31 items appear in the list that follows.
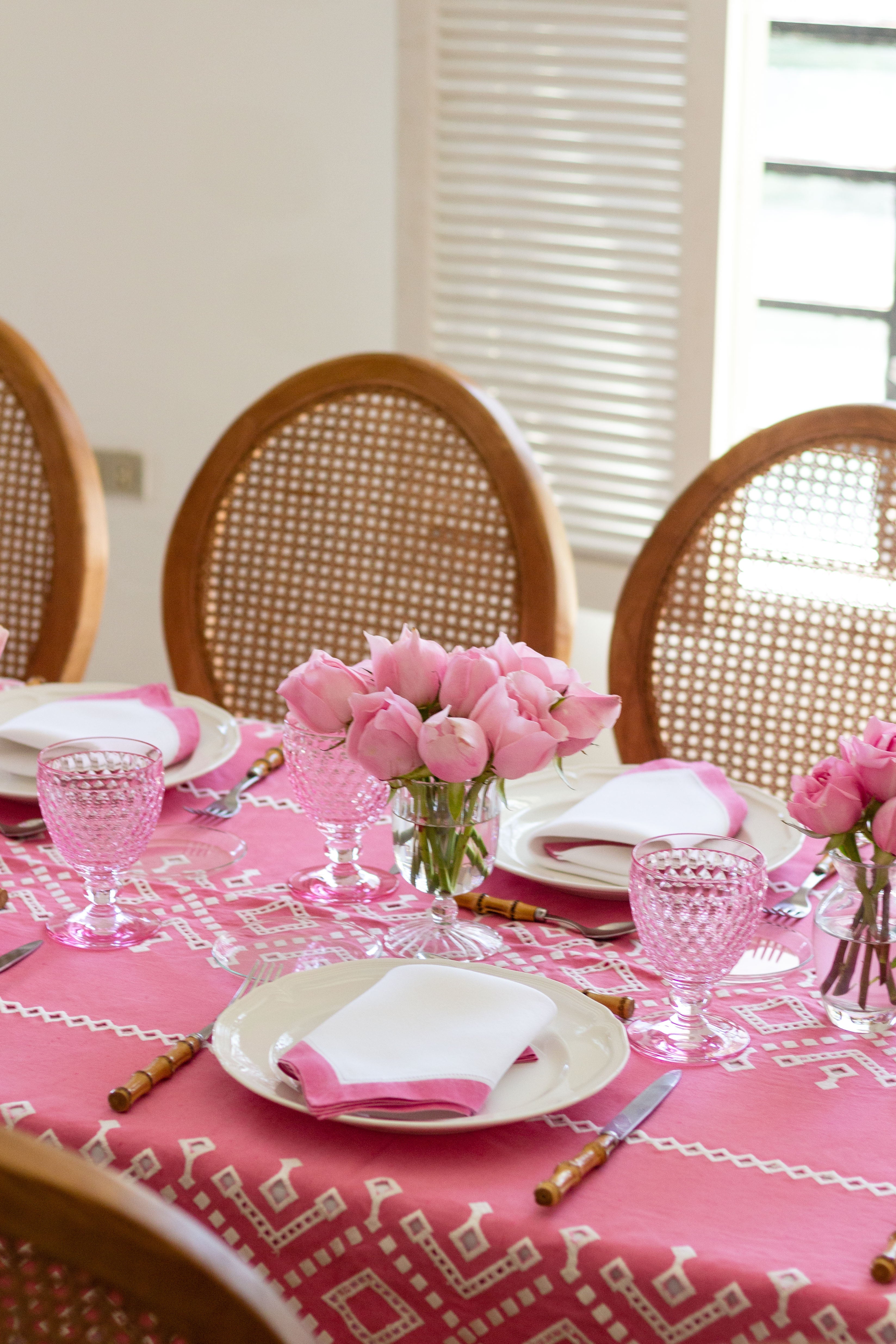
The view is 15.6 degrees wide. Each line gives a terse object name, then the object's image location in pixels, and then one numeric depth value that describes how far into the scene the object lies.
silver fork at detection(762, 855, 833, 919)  2.28
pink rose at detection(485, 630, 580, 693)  2.16
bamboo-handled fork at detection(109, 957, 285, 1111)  1.98
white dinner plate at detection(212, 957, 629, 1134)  1.96
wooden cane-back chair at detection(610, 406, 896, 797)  2.66
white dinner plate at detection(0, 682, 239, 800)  2.45
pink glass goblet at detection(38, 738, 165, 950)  2.19
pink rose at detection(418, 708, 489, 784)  2.09
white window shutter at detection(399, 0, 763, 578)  3.61
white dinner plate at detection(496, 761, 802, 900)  2.30
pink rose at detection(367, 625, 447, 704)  2.13
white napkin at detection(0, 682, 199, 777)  2.47
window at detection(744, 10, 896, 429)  3.82
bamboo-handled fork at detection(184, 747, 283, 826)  2.43
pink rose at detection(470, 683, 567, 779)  2.11
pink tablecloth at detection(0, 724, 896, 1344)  1.87
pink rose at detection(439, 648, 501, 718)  2.13
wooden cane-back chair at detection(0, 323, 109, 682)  2.94
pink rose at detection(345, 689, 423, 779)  2.11
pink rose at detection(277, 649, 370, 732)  2.15
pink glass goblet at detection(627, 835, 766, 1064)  2.06
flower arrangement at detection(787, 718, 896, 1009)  2.08
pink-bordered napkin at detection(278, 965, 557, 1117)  1.96
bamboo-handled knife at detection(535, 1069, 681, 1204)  1.90
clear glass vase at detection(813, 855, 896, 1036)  2.12
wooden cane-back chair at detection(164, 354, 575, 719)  2.86
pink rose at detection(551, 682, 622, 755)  2.15
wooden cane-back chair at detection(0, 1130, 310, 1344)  1.47
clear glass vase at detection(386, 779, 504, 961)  2.16
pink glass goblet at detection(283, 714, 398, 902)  2.29
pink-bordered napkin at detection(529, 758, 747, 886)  2.31
